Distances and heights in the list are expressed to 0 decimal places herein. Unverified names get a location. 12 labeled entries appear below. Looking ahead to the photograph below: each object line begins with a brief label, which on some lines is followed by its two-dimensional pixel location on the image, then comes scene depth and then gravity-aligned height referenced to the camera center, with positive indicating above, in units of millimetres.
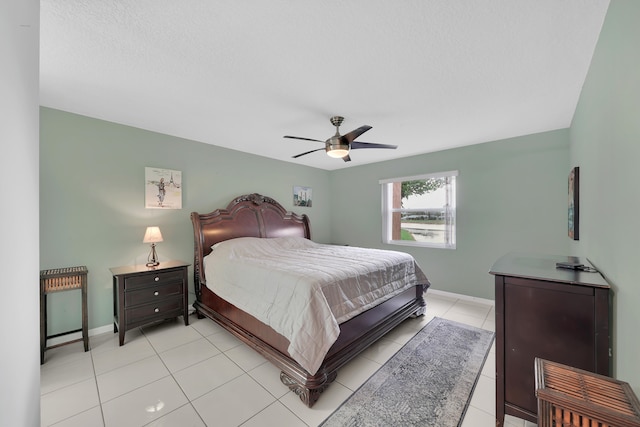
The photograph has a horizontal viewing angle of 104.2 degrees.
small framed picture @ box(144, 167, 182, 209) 3191 +315
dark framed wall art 2266 +74
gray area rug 1682 -1398
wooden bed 1945 -1082
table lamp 2863 -293
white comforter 1885 -701
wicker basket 787 -655
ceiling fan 2621 +737
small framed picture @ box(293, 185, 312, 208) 5035 +321
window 4094 +21
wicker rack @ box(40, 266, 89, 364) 2312 -700
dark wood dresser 1274 -640
